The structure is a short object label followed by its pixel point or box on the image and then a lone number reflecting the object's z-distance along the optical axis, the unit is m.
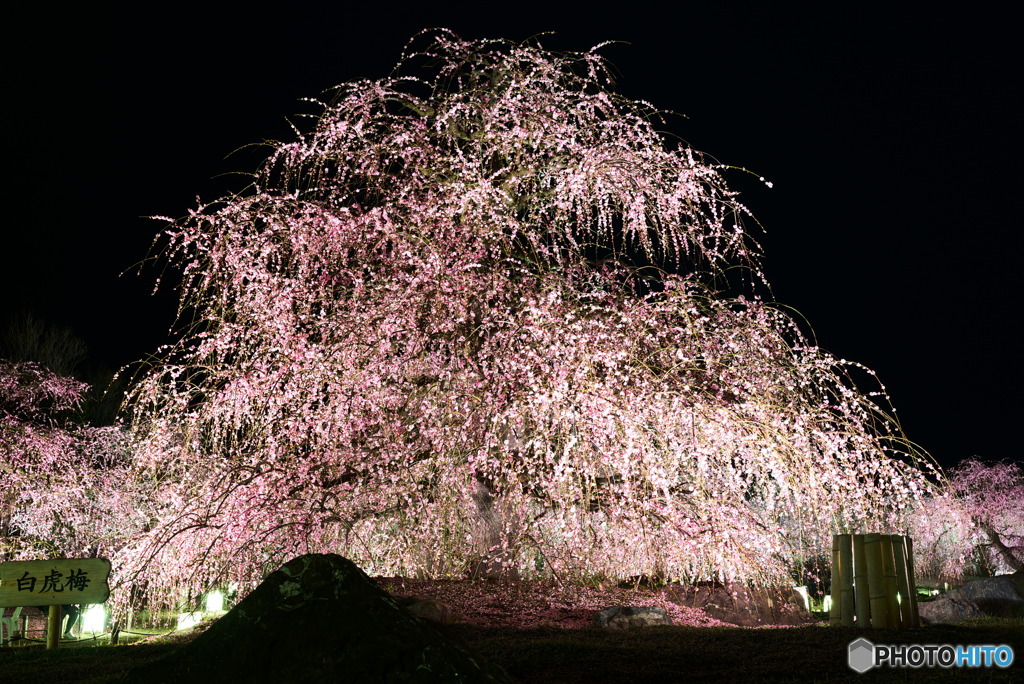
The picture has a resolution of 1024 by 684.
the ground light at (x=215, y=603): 8.70
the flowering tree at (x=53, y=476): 12.18
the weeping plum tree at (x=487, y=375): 6.83
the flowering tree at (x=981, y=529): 17.78
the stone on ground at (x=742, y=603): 7.70
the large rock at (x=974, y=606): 8.00
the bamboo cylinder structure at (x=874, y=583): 5.59
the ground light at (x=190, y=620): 8.20
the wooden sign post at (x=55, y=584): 7.29
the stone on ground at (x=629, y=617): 6.07
